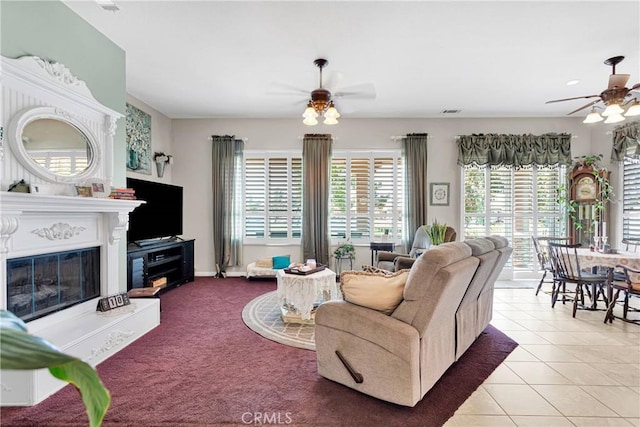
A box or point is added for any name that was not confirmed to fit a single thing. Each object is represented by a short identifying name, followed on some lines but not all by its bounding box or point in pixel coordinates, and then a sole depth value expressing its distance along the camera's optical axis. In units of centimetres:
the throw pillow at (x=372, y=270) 222
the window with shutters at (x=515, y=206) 546
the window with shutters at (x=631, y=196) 457
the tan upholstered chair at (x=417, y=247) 422
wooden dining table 330
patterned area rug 288
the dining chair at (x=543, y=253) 441
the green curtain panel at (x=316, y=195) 540
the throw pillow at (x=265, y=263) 511
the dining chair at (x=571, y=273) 356
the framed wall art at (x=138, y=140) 441
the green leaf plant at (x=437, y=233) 420
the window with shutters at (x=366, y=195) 560
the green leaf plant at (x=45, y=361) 40
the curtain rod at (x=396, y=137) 548
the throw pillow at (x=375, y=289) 198
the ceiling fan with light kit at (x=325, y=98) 324
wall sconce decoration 509
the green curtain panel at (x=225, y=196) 548
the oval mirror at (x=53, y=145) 222
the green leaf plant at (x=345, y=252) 529
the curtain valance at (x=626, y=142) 443
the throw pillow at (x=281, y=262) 491
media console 383
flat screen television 397
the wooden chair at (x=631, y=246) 395
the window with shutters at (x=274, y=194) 564
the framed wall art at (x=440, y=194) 549
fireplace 209
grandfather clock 495
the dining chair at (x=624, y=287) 324
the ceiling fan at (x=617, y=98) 296
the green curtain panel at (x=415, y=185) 537
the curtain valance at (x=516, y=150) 529
